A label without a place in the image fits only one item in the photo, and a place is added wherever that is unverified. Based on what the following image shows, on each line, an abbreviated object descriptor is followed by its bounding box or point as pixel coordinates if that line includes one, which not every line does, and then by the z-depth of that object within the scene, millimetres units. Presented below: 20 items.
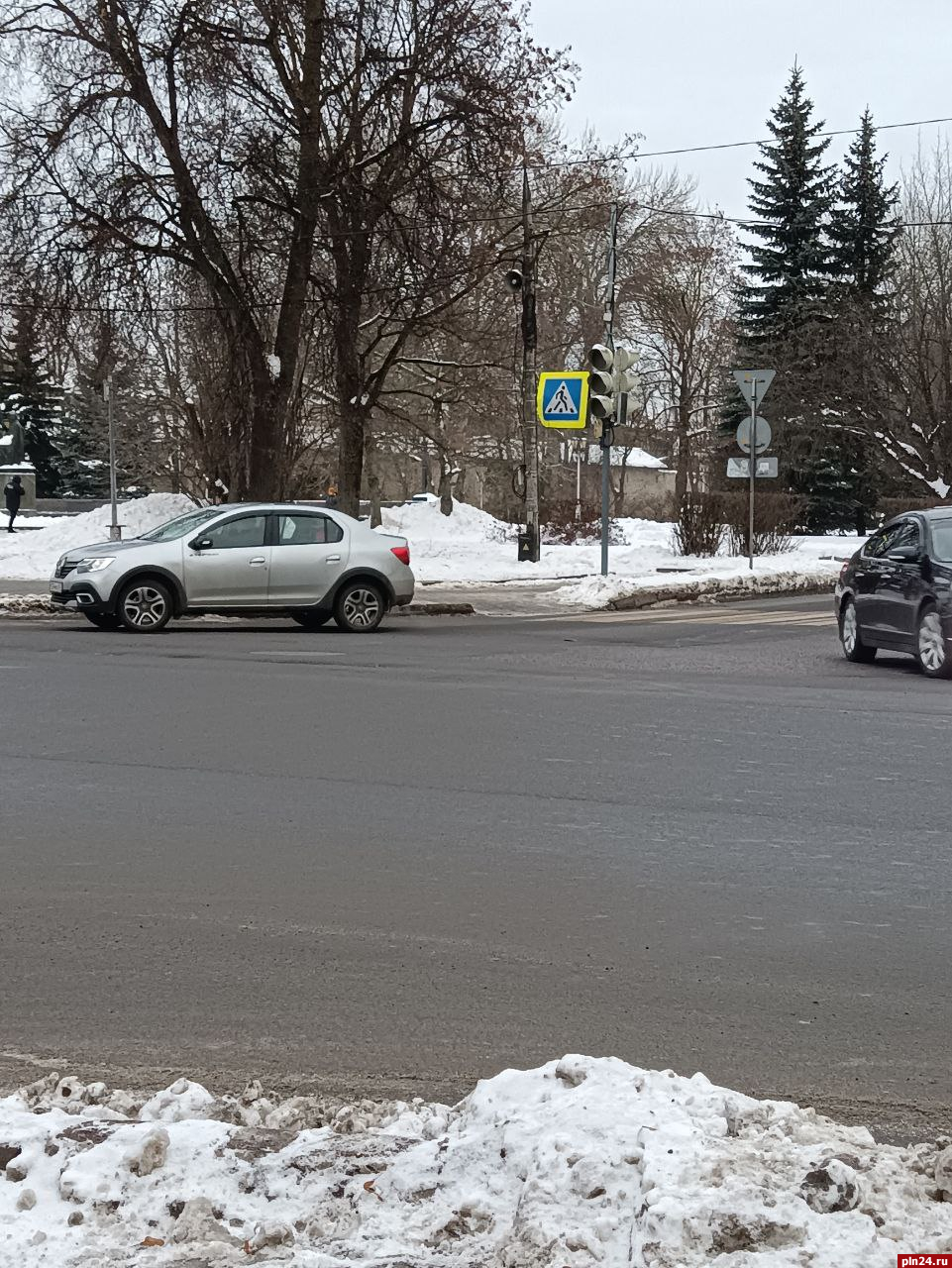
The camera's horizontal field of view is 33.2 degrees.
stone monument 59312
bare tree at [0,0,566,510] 26484
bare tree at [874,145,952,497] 52062
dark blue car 13914
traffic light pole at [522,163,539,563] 30547
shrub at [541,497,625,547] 46688
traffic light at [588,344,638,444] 22438
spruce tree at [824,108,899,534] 52156
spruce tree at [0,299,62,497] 78438
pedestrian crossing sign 24625
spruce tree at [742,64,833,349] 56062
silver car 17859
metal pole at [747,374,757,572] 25828
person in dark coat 40000
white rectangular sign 26781
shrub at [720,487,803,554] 31781
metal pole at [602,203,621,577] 23188
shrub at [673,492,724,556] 32219
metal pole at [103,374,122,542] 31250
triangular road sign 25594
